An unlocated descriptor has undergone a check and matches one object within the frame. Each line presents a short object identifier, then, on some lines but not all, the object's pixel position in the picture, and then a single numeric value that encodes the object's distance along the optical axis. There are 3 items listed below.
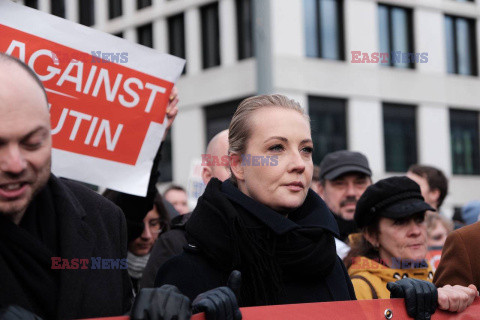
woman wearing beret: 4.05
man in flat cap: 5.18
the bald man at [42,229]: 2.18
